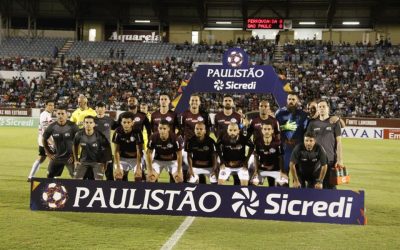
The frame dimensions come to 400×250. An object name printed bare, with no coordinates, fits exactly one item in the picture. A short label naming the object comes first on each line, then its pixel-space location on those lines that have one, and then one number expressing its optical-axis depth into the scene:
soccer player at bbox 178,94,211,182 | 10.55
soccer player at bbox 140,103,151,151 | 11.95
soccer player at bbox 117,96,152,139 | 10.74
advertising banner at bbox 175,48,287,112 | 13.05
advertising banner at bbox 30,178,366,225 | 8.55
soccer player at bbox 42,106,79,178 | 10.92
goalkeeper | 10.57
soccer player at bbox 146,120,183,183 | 9.71
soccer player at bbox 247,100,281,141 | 10.11
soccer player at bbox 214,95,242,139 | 10.63
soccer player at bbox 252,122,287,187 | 9.79
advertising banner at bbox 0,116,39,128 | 34.81
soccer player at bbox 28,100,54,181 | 12.45
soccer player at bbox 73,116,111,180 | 10.12
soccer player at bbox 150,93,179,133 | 10.62
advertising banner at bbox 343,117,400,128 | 32.66
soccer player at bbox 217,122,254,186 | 9.72
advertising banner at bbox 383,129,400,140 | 32.16
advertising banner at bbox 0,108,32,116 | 36.72
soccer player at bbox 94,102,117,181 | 11.35
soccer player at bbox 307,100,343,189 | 10.01
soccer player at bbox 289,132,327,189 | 9.33
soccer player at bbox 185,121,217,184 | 9.82
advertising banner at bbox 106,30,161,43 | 51.53
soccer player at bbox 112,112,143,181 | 10.04
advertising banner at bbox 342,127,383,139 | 32.28
